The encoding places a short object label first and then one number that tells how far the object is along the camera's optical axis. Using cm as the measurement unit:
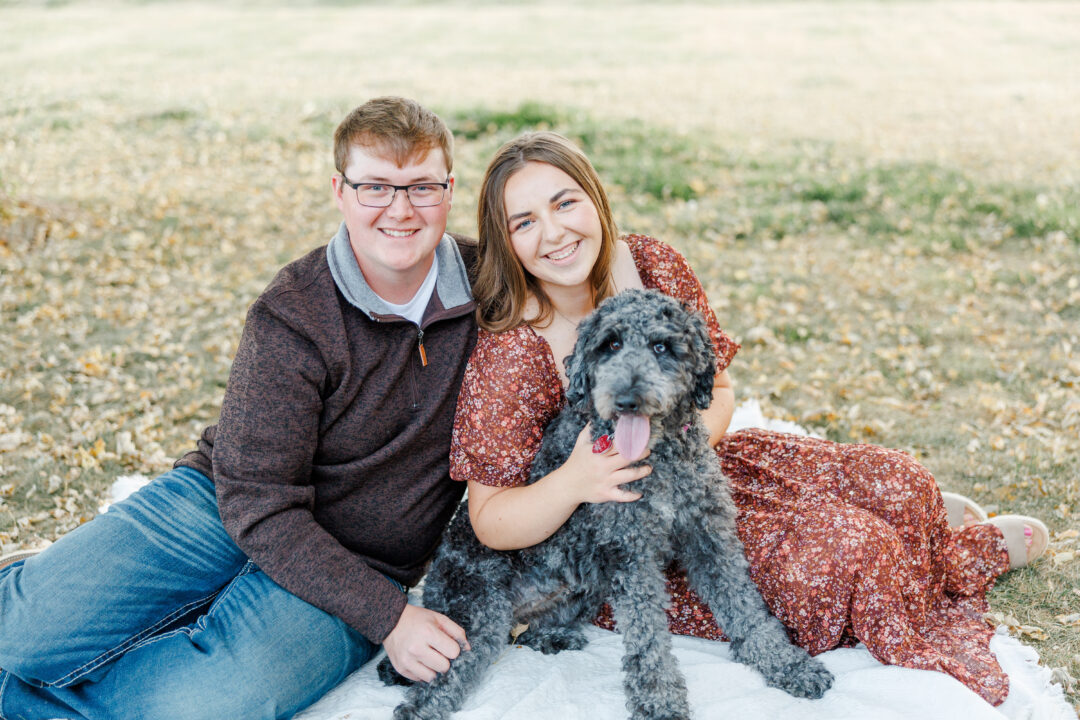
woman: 305
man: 294
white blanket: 286
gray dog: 282
